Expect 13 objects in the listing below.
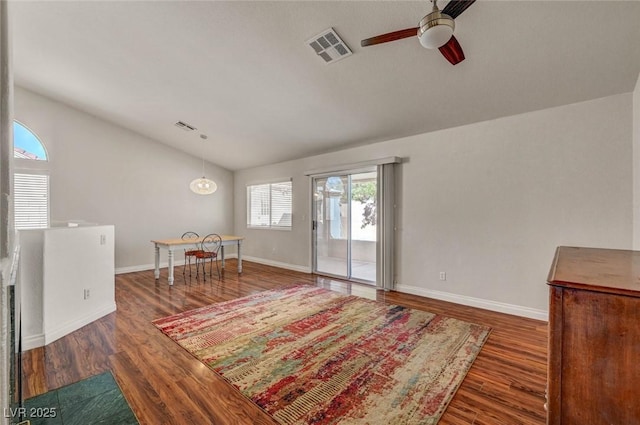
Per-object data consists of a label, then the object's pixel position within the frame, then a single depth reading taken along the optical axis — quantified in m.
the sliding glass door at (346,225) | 5.11
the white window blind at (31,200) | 4.88
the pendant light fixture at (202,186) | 5.57
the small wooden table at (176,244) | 4.88
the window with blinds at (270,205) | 6.66
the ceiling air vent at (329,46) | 2.61
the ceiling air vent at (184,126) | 5.29
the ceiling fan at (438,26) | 1.65
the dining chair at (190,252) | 5.47
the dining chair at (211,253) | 5.39
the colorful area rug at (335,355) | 1.88
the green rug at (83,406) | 1.75
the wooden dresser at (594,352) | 0.94
